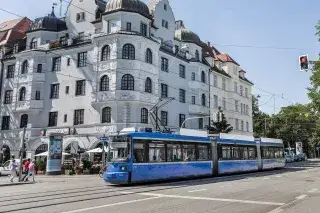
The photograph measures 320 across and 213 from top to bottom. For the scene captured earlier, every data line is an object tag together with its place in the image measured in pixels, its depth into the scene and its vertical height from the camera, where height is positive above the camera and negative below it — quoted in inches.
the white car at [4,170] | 1347.8 -55.1
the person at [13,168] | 989.2 -35.0
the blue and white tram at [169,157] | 745.0 -3.7
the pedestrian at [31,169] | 991.0 -37.3
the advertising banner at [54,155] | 1267.2 +2.1
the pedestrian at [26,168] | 1008.3 -35.9
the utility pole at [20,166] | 979.9 -28.9
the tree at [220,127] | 1875.0 +153.1
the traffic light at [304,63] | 681.6 +176.8
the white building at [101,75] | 1485.0 +374.4
